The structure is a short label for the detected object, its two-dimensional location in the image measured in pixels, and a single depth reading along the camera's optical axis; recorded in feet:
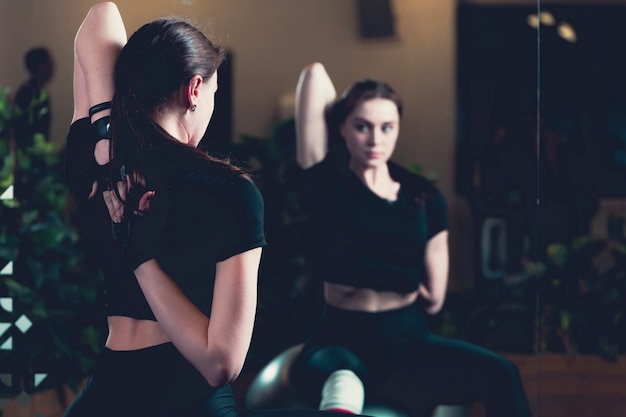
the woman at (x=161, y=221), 5.60
